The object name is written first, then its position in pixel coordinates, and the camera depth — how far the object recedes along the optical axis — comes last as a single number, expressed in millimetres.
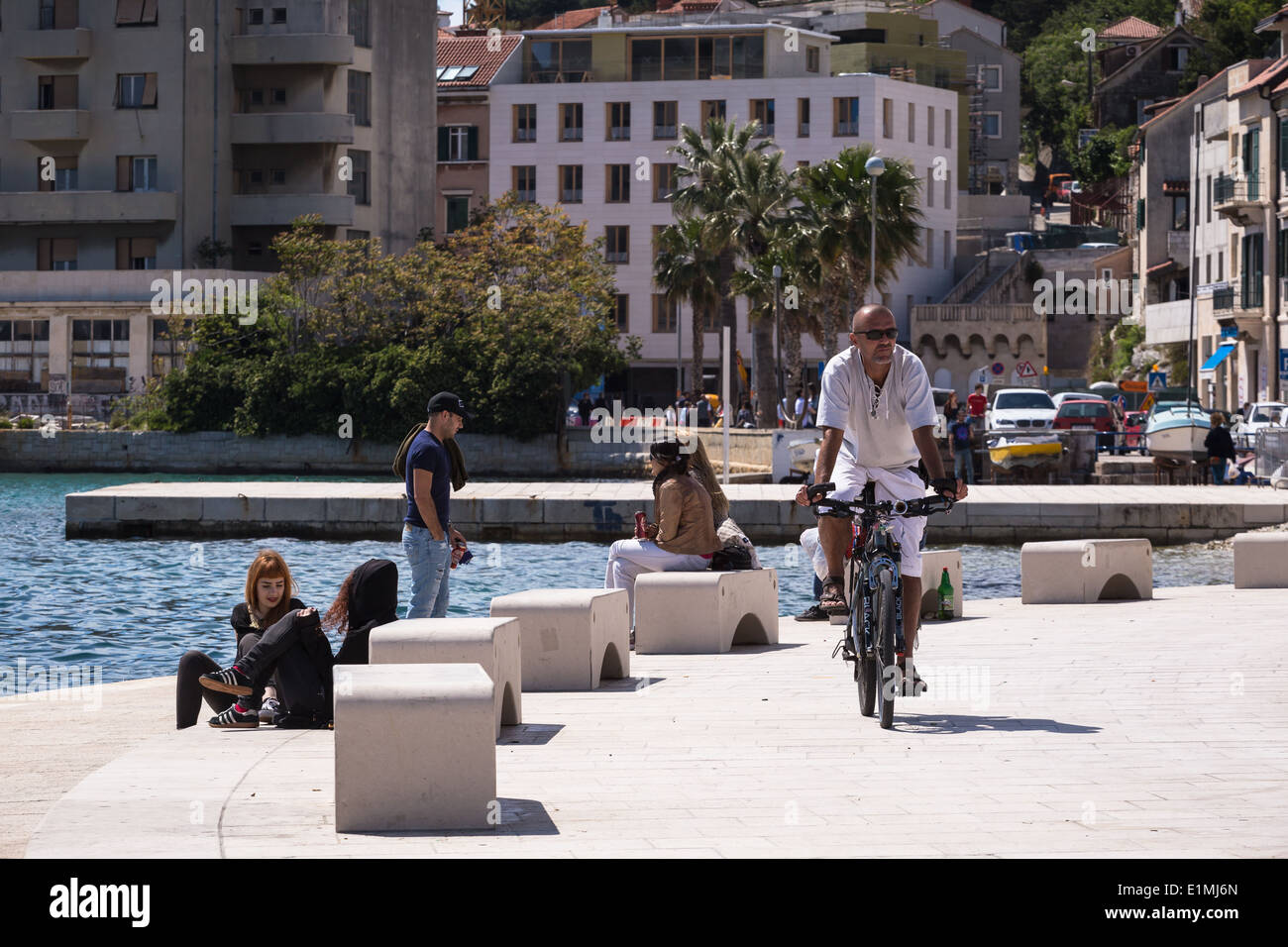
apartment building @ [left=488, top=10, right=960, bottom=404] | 84438
